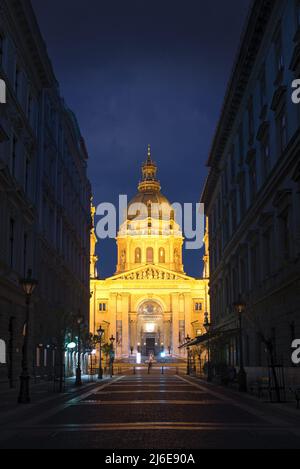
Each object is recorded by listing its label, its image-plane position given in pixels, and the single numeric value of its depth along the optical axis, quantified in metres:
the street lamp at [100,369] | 52.60
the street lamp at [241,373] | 31.86
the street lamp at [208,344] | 46.12
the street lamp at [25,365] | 23.78
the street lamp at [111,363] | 63.02
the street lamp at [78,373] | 39.22
